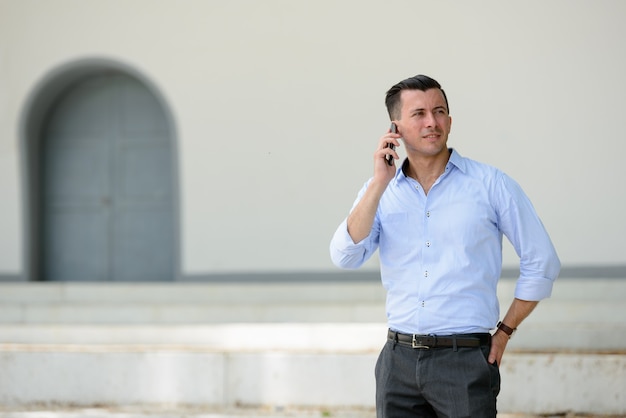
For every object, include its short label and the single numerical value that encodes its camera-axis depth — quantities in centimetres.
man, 551
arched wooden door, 1786
